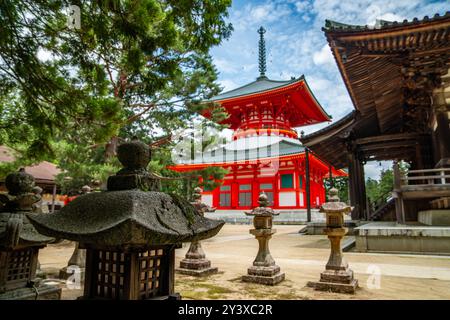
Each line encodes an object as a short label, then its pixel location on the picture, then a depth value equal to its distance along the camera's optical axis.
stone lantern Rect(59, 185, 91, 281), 5.68
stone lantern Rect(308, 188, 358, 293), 4.55
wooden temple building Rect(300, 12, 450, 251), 6.88
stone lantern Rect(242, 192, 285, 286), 5.09
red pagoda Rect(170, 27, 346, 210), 21.98
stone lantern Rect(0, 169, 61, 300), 3.00
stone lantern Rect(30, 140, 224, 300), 1.88
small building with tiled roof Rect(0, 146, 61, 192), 16.38
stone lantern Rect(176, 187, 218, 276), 5.81
